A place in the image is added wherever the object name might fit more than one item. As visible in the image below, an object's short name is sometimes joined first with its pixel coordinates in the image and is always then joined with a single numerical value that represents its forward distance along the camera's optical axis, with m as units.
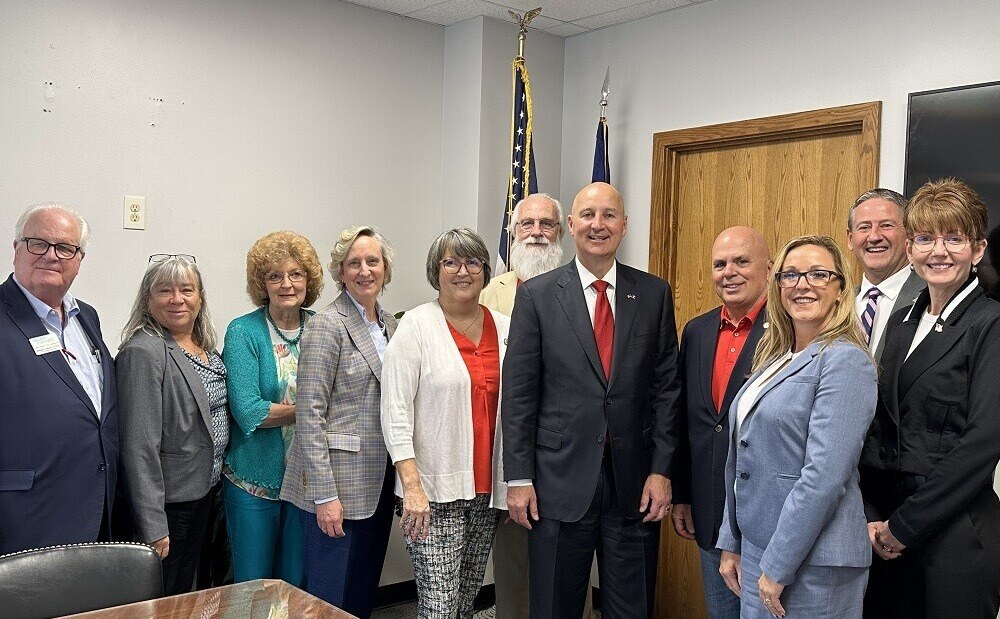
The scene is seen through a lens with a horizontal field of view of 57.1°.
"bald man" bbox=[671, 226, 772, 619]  2.71
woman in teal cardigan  3.13
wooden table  1.86
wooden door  3.75
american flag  4.38
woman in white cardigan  2.83
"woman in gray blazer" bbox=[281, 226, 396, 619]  2.92
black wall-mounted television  3.19
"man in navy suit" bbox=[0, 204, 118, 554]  2.48
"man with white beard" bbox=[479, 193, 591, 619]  3.33
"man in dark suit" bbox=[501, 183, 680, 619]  2.78
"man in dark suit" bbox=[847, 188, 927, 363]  2.82
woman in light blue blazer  2.18
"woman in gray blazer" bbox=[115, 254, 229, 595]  2.77
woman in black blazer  2.26
